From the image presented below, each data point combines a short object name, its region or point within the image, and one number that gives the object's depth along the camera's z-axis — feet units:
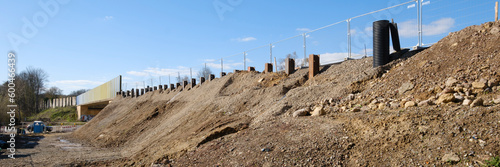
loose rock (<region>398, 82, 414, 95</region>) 25.34
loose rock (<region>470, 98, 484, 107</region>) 18.15
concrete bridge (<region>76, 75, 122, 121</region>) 145.79
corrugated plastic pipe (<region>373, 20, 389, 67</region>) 34.06
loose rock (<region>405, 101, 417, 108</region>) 21.47
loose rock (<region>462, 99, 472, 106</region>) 18.75
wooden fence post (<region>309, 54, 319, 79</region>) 42.52
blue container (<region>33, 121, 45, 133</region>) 108.17
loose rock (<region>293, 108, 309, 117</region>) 27.68
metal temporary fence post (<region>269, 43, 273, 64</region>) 57.36
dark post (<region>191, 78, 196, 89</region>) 81.36
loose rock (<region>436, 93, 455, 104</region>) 20.07
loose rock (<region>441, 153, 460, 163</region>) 14.13
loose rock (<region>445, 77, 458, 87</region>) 22.84
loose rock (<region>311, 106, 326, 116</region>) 26.27
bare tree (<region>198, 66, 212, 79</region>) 80.06
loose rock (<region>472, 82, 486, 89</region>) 21.00
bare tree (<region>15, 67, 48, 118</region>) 150.61
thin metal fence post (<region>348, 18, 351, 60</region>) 41.19
